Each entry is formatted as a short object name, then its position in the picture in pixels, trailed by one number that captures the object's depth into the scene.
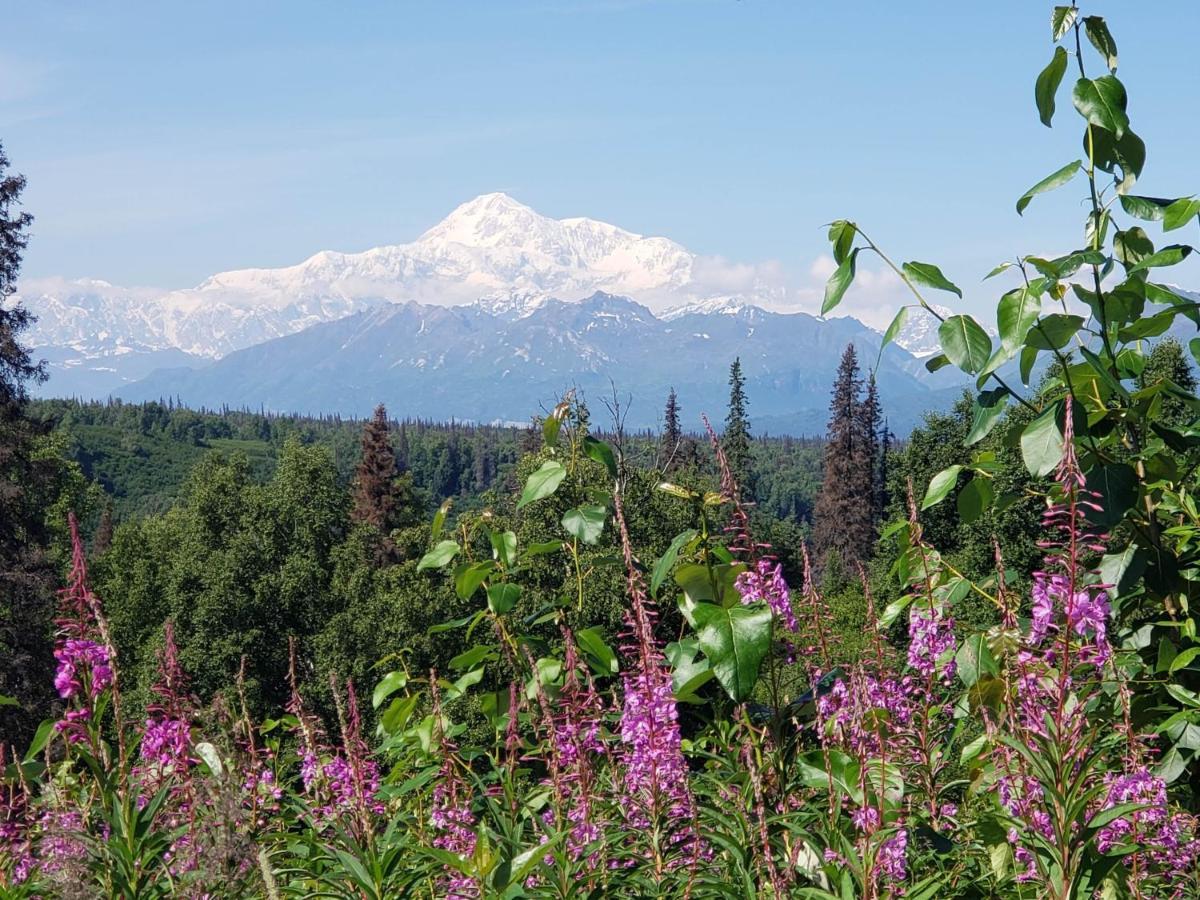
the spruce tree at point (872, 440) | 90.56
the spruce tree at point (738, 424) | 89.00
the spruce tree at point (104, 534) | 85.69
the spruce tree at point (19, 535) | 28.67
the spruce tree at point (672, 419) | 94.06
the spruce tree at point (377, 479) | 68.38
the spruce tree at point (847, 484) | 88.44
